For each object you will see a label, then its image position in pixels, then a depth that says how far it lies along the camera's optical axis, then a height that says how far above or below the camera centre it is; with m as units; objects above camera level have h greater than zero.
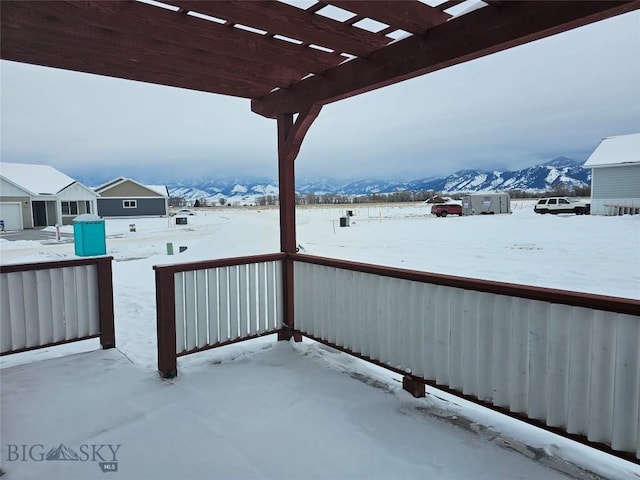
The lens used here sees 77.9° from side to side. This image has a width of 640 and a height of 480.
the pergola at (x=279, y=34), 2.04 +1.05
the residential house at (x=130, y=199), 27.69 +0.77
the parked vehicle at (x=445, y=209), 26.81 -0.33
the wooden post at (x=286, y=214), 3.83 -0.07
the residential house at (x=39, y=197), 19.81 +0.77
